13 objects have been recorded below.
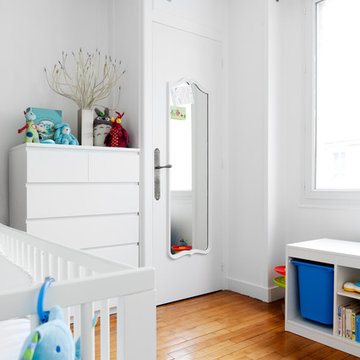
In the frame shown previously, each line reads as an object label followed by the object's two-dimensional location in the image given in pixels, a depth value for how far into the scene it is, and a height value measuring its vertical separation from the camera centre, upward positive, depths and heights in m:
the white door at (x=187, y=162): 2.72 +0.08
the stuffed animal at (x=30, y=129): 2.25 +0.26
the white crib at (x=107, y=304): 0.65 -0.24
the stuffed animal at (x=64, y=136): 2.36 +0.23
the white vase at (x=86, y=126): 2.51 +0.31
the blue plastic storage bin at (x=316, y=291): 2.07 -0.66
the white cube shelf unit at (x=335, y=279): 1.96 -0.59
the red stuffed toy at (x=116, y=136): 2.53 +0.25
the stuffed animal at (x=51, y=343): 0.57 -0.26
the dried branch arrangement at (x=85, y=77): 2.62 +0.69
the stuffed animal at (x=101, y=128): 2.57 +0.30
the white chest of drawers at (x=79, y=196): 2.17 -0.14
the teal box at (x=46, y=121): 2.40 +0.33
